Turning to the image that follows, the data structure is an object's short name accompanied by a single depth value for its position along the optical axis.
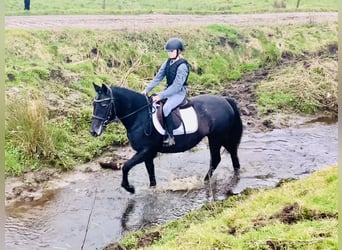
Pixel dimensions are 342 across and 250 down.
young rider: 8.28
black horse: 8.41
